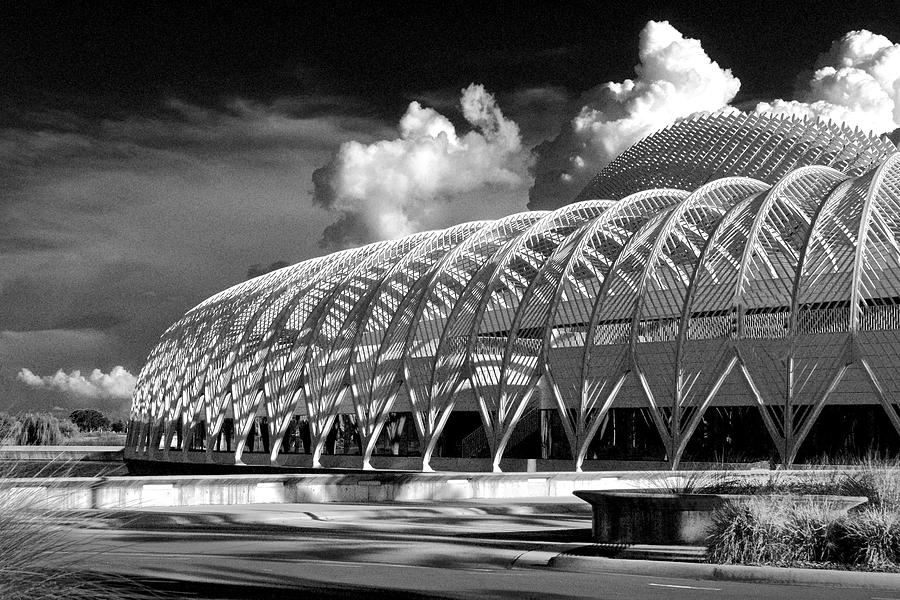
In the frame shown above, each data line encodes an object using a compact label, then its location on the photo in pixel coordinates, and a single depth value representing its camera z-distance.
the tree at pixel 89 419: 182.62
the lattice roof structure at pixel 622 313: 37.84
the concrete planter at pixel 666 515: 16.53
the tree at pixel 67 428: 113.79
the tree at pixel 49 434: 93.75
